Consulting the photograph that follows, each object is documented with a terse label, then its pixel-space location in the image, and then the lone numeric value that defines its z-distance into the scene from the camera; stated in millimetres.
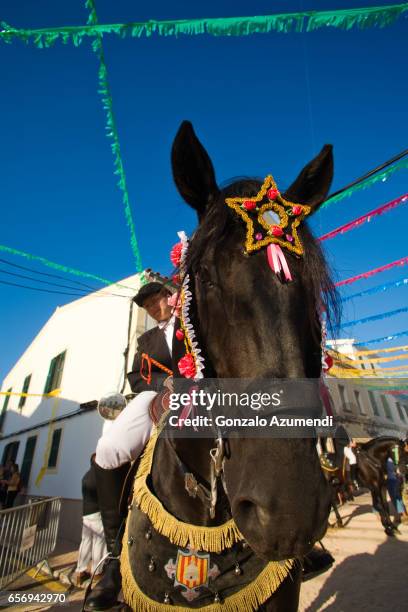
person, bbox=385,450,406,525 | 10953
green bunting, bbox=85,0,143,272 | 3253
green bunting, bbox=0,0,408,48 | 2871
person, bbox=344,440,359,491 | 11062
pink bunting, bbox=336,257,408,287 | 6427
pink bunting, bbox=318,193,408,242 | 5048
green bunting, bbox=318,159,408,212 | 4358
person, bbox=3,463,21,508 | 11338
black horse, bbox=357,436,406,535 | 10289
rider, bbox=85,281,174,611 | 2205
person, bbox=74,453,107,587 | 5086
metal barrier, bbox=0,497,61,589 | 5652
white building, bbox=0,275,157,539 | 11875
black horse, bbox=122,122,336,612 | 952
